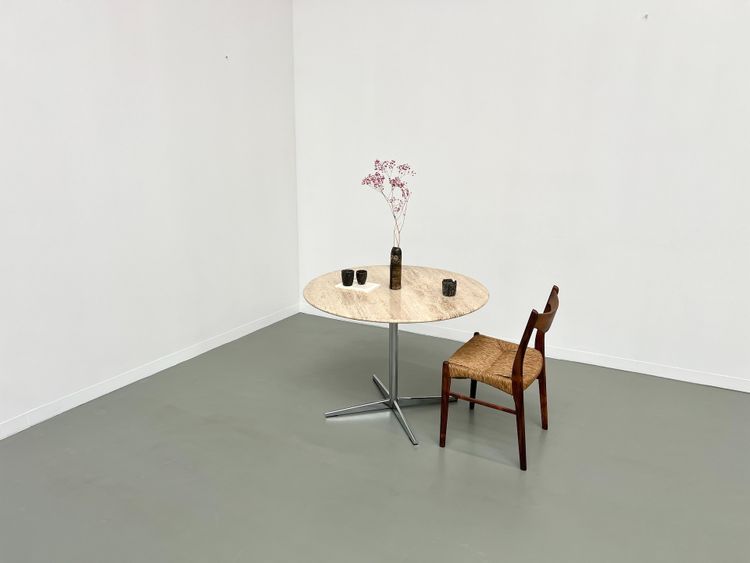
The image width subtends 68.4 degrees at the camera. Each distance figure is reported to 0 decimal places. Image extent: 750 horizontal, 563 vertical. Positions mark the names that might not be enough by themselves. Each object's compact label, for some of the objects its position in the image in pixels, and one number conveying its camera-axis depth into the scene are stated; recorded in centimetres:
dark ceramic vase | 308
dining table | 273
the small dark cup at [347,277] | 316
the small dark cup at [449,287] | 300
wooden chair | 261
